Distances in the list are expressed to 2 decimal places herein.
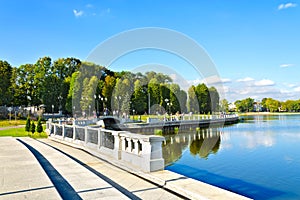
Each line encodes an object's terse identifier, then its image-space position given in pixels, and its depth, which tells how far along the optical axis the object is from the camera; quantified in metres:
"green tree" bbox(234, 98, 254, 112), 129.50
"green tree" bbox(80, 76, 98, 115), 53.78
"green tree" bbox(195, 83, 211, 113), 73.81
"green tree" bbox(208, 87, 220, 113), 76.69
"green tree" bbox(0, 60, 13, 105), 52.06
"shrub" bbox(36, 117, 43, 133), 24.25
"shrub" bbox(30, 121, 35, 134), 25.12
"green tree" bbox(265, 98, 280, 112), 125.56
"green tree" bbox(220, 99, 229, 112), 90.94
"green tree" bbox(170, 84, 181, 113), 65.31
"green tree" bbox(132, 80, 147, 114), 59.12
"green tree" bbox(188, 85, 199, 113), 70.73
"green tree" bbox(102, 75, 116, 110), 56.22
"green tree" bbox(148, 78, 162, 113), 61.88
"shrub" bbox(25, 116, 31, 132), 25.49
